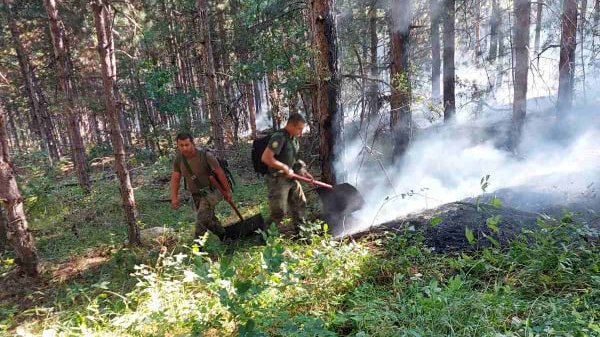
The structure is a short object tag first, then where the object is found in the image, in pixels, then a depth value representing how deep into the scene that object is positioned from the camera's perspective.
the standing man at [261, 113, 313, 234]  5.21
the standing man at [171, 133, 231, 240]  5.57
